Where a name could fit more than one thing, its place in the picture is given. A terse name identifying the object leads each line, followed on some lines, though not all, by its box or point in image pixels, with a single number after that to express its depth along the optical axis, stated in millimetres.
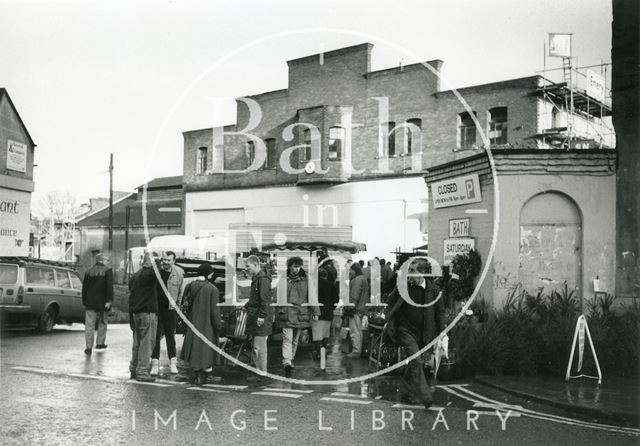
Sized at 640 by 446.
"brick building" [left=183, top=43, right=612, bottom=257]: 32156
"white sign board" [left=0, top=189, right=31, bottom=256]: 19344
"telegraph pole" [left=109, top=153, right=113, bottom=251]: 47791
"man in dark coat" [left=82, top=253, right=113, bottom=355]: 14672
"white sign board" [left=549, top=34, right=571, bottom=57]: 30875
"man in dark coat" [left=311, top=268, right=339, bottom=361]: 14000
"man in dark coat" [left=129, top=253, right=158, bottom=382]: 11352
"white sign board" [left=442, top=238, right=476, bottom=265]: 15984
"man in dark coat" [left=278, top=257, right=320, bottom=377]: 12367
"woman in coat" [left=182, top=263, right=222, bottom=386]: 11086
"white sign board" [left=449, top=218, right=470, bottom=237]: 16266
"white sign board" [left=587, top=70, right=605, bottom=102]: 32531
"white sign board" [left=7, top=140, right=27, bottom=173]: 20656
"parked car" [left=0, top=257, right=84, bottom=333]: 17625
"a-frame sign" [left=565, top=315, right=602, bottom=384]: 11016
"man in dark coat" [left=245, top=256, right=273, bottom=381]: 11297
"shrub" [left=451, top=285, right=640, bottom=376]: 11672
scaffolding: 31000
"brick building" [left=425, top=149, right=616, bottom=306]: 14688
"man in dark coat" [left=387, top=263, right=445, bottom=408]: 9727
